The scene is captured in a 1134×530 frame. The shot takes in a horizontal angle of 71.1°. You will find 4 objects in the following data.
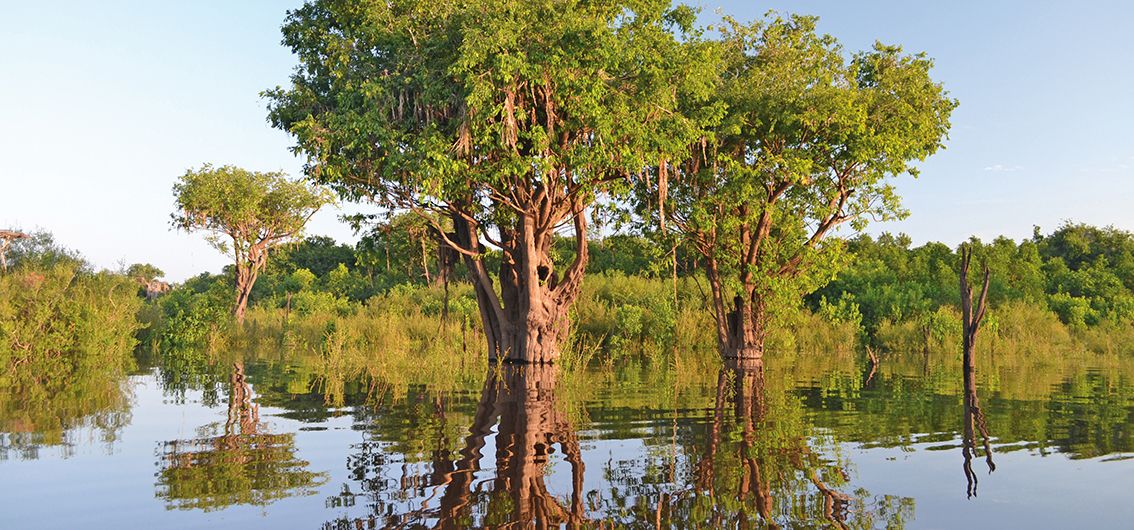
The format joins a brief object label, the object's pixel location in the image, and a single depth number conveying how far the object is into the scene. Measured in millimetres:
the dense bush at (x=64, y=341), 14414
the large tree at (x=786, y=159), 24781
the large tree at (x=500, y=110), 19156
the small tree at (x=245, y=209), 45719
